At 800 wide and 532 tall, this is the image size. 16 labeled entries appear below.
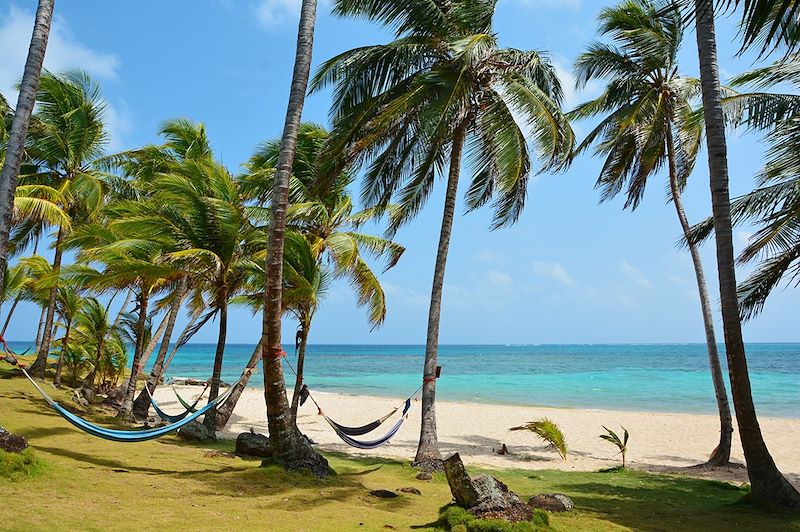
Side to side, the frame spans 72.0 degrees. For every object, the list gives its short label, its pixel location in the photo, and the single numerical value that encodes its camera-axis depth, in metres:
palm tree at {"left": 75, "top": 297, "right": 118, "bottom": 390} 13.31
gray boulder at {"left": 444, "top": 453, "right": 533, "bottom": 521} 4.09
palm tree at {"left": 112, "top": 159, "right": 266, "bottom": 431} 8.29
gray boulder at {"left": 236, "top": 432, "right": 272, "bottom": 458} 7.30
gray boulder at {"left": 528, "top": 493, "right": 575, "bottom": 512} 5.02
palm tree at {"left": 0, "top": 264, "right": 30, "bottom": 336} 15.64
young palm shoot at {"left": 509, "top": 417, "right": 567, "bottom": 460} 8.99
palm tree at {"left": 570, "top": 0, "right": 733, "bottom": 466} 9.08
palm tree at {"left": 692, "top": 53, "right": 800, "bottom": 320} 6.40
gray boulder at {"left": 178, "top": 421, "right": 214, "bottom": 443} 8.64
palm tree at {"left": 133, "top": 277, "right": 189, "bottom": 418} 10.62
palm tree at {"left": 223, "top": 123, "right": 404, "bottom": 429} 9.78
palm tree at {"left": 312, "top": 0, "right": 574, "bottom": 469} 7.36
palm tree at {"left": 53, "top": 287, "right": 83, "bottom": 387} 13.44
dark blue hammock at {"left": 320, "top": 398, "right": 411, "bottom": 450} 7.74
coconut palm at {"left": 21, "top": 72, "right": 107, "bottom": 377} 12.65
